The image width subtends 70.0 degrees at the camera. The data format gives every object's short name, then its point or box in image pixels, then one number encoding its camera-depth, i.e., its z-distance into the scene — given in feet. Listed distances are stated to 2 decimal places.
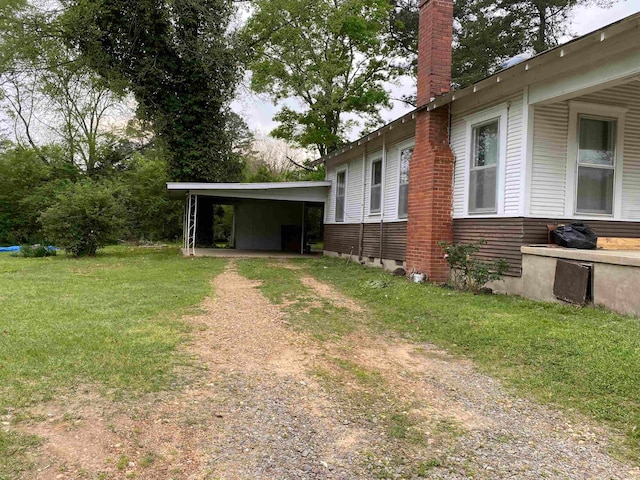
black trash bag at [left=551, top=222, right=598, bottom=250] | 21.57
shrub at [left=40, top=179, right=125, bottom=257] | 47.52
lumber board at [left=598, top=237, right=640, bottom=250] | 22.81
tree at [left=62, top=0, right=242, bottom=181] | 52.26
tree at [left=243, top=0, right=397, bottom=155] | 70.54
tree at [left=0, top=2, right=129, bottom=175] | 51.83
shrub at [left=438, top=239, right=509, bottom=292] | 23.36
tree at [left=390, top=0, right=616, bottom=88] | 62.18
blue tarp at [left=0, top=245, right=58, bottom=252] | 62.57
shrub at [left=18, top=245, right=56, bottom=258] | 50.42
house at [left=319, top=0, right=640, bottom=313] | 19.45
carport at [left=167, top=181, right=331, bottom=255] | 64.39
